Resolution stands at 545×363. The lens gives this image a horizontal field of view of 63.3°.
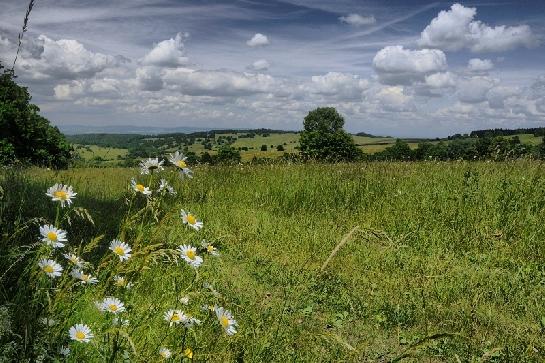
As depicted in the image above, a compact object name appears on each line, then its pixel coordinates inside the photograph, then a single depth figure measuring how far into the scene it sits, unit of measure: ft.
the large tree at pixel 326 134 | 247.29
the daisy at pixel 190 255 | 6.75
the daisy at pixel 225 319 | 6.23
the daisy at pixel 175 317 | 6.25
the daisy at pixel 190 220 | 7.16
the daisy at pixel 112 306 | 7.13
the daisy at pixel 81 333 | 6.45
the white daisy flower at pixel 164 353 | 6.86
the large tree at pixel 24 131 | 127.54
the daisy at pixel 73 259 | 7.43
